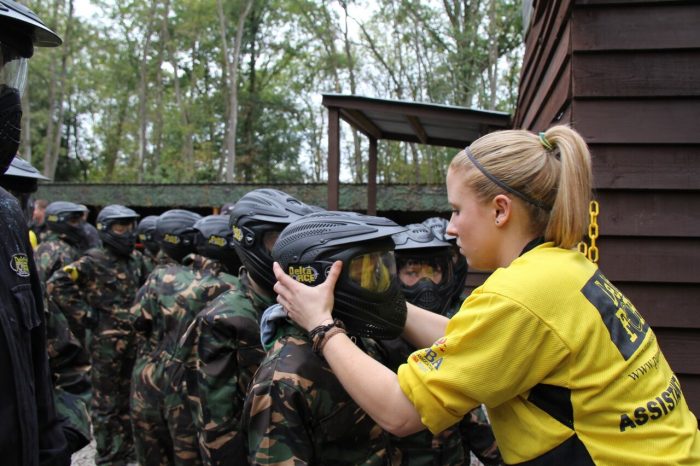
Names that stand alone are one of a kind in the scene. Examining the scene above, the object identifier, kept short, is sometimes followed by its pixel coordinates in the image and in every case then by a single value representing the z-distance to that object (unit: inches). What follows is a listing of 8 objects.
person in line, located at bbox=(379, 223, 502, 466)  128.3
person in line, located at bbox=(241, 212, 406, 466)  89.9
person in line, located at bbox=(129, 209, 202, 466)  197.9
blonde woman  67.9
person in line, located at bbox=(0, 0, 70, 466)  76.1
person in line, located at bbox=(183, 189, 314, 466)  126.7
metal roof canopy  242.1
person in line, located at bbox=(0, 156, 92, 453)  98.4
